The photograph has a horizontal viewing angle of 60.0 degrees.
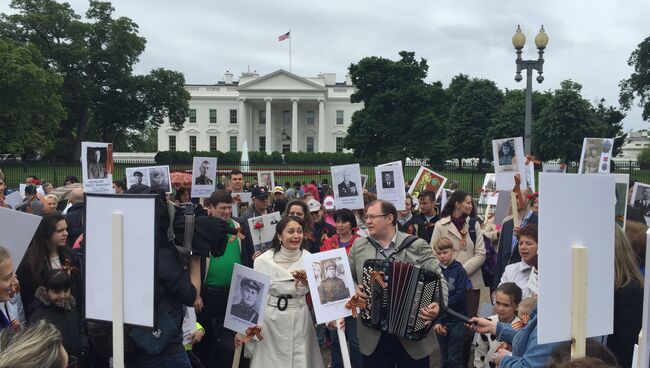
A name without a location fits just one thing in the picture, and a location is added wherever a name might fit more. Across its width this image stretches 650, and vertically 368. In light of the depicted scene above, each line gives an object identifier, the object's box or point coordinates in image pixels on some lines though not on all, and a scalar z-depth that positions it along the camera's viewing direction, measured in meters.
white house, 85.12
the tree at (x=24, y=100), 39.59
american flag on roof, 69.49
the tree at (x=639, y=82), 52.75
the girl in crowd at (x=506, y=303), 4.44
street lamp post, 16.22
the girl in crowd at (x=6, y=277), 2.93
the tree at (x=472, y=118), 56.53
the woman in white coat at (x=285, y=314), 4.67
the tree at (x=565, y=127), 38.75
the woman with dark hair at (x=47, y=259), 4.31
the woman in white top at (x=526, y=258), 4.67
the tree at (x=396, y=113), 52.34
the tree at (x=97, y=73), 52.66
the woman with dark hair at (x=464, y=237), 6.54
